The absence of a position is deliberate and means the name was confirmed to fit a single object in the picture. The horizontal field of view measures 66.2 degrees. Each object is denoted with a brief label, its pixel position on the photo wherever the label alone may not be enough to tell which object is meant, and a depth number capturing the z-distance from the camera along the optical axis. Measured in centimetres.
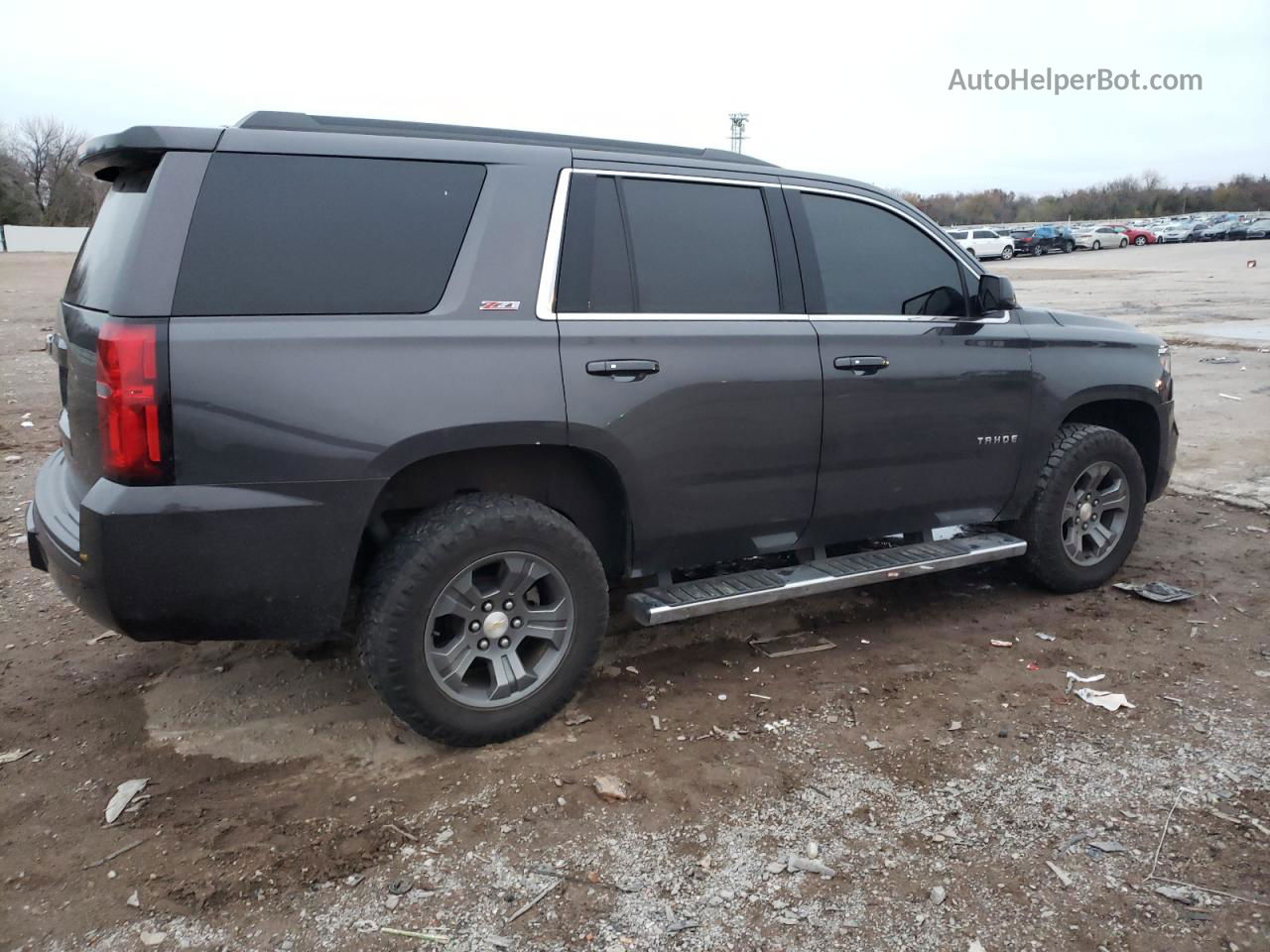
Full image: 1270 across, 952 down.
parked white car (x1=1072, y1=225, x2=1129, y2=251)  5375
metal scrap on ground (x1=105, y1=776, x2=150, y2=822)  310
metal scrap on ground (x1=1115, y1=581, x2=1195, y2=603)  493
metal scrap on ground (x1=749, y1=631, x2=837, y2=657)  436
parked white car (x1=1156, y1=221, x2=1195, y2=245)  6191
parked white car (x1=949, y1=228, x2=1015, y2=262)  4578
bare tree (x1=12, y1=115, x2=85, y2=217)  6454
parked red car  5605
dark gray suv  293
